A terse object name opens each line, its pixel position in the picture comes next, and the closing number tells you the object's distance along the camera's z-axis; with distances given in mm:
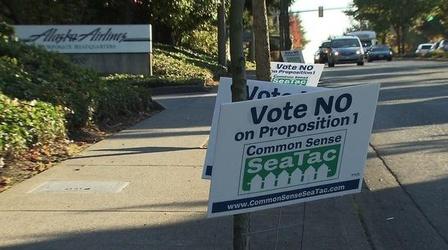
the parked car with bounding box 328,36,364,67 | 35906
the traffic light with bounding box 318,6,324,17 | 67750
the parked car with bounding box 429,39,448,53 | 54450
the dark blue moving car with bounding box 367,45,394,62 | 51625
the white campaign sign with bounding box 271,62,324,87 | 10031
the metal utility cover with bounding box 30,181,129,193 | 6699
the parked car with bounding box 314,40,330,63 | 38375
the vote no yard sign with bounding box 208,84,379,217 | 3787
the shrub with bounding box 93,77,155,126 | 11117
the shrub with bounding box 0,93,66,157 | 7496
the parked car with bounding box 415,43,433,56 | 60312
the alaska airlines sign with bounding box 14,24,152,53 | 21188
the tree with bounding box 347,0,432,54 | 67812
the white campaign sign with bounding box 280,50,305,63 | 16844
